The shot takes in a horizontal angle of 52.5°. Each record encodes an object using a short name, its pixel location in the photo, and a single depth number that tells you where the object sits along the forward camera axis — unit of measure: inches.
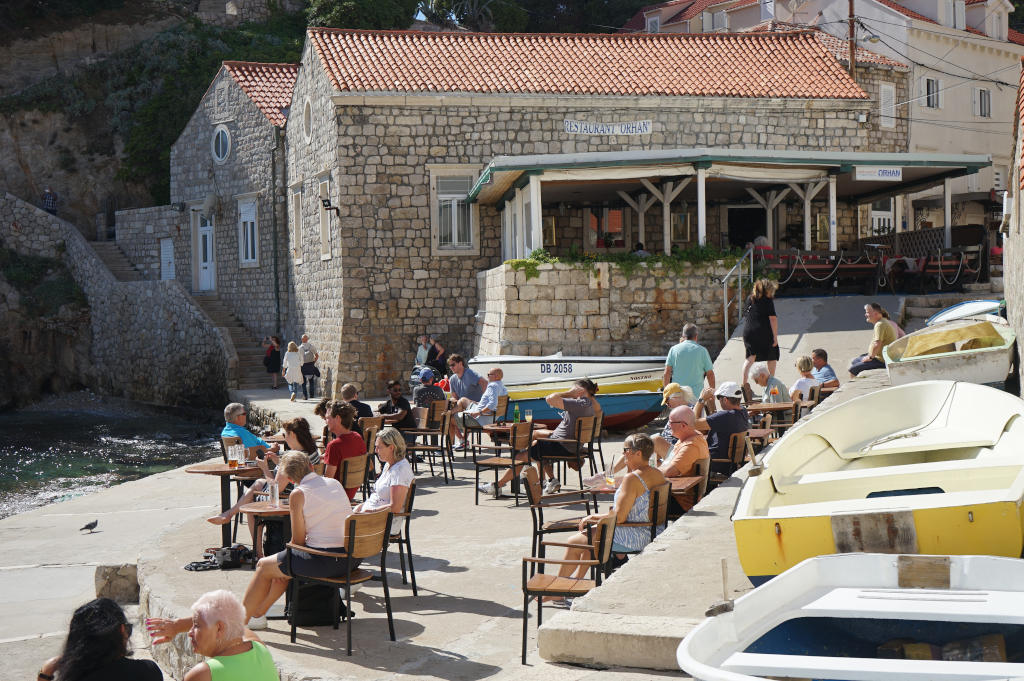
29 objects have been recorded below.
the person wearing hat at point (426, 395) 495.8
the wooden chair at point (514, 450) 380.8
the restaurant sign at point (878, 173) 747.4
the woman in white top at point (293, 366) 856.3
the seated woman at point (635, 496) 267.6
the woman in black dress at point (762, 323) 508.1
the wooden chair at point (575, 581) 232.1
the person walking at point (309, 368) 856.3
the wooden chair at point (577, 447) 395.2
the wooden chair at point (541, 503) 270.1
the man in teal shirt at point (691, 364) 483.4
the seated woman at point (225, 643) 161.8
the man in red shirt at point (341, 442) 331.3
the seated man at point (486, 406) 482.3
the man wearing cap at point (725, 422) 349.1
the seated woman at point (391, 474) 292.4
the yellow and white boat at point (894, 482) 194.7
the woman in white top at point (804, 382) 466.0
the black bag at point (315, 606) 259.4
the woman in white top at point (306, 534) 247.3
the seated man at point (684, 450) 311.1
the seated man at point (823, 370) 472.4
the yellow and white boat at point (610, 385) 542.6
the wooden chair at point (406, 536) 283.6
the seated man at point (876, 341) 486.0
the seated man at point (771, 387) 466.6
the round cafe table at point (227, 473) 340.8
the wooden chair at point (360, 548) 242.8
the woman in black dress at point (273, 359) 951.6
